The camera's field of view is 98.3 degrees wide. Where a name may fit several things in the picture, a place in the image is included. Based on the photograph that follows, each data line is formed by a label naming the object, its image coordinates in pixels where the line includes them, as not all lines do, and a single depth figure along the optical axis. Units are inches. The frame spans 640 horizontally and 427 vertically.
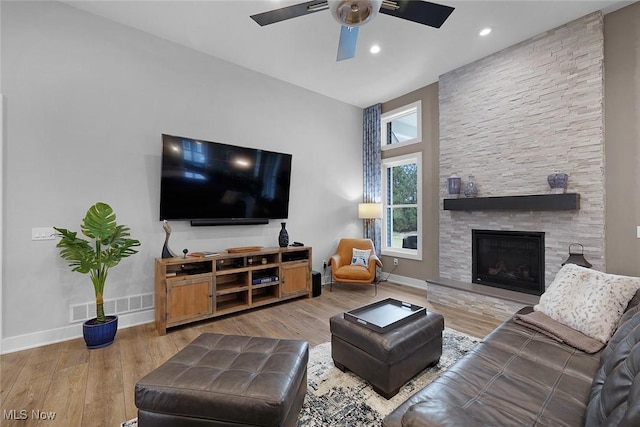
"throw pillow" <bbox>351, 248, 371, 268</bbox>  183.3
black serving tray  79.0
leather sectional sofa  36.8
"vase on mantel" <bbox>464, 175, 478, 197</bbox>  152.8
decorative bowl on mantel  122.6
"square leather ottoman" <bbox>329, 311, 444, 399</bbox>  72.5
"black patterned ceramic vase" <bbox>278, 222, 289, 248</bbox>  160.4
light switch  105.3
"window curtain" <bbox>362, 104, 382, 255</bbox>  209.3
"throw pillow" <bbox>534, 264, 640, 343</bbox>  70.4
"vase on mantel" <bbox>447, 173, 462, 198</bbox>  158.6
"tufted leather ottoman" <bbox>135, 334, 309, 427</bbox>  50.4
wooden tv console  118.6
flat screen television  128.6
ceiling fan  72.5
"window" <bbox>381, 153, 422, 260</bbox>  189.9
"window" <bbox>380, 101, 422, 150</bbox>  189.3
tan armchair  168.6
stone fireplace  118.7
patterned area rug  66.7
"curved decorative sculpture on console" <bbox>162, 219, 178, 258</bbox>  124.8
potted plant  101.7
